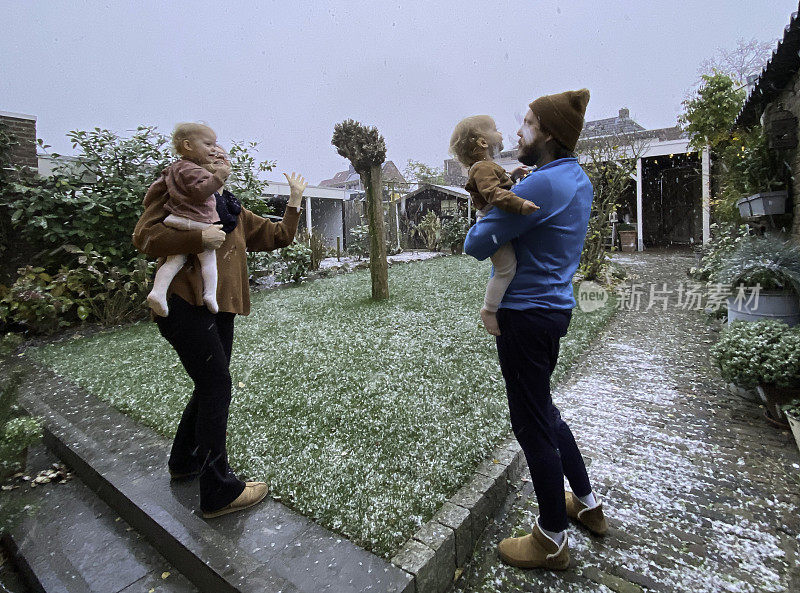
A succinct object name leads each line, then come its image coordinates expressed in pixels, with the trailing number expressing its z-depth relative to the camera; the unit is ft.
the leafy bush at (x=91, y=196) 18.80
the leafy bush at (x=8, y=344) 5.58
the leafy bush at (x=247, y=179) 26.35
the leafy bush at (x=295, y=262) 29.35
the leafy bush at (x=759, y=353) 8.61
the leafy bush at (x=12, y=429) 5.51
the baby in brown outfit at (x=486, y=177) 4.65
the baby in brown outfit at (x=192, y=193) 5.15
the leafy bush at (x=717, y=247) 21.06
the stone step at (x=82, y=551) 5.53
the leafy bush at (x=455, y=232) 47.14
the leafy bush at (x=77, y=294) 16.76
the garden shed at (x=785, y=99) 13.05
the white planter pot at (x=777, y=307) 10.97
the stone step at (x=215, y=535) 4.93
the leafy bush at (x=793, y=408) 8.29
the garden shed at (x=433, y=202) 60.03
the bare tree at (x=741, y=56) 48.29
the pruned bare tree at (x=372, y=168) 20.22
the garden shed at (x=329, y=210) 59.11
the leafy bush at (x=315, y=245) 35.44
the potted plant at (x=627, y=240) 42.55
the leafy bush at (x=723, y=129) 19.58
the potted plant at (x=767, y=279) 10.98
